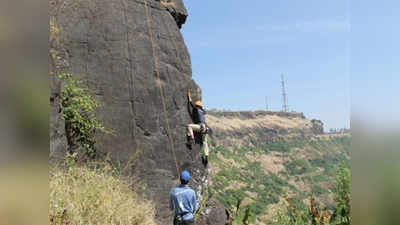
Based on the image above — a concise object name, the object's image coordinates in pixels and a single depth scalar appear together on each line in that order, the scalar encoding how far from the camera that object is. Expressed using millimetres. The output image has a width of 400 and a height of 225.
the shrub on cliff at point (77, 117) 8227
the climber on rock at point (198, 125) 9938
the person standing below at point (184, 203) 6062
